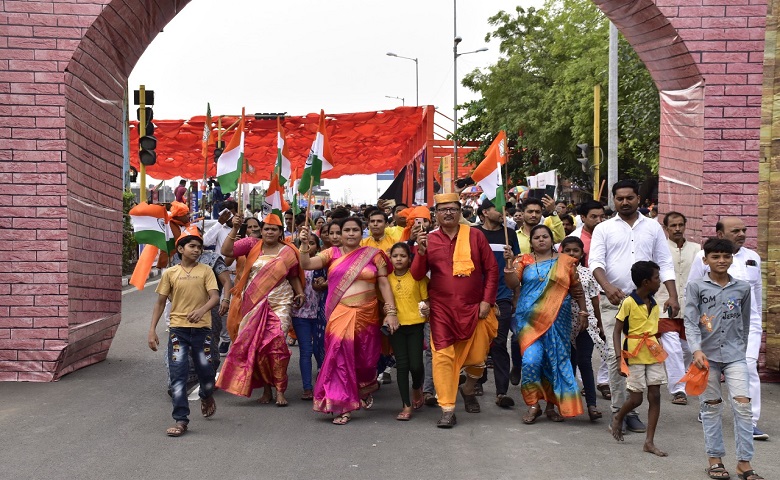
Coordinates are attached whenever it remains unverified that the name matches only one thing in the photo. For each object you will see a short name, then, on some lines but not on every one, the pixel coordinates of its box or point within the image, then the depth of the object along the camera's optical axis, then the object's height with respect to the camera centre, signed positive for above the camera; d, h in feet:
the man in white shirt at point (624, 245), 24.26 -0.44
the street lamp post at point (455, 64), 131.03 +21.80
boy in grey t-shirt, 18.97 -2.15
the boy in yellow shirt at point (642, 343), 21.04 -2.50
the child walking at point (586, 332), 24.93 -2.69
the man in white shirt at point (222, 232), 35.12 -0.23
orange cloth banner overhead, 81.41 +7.79
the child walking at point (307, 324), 27.99 -2.86
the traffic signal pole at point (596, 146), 55.21 +4.55
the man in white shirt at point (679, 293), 26.94 -1.88
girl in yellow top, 25.23 -2.41
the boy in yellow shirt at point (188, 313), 23.52 -2.10
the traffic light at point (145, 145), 31.29 +2.64
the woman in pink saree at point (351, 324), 24.67 -2.52
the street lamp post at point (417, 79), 191.99 +30.43
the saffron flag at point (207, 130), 34.17 +3.38
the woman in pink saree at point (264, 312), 26.78 -2.38
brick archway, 29.99 +2.84
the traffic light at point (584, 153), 62.25 +4.71
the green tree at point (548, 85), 95.66 +15.22
